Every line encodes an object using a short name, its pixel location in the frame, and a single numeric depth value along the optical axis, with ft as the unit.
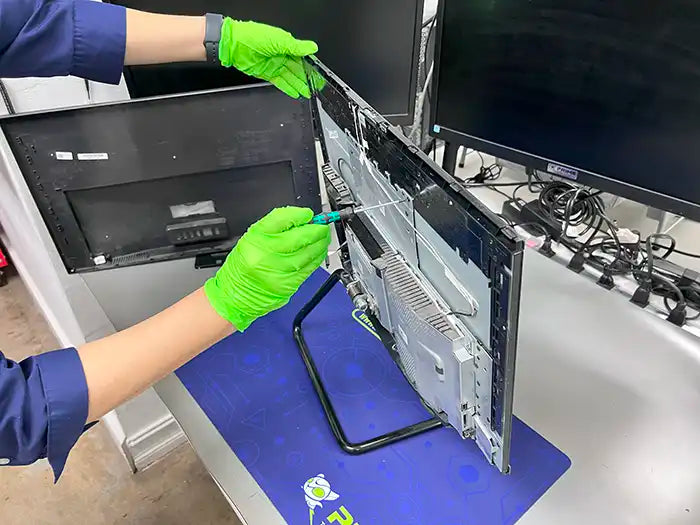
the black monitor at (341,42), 2.99
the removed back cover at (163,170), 2.77
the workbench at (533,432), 2.49
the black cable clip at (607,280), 3.35
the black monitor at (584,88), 2.42
